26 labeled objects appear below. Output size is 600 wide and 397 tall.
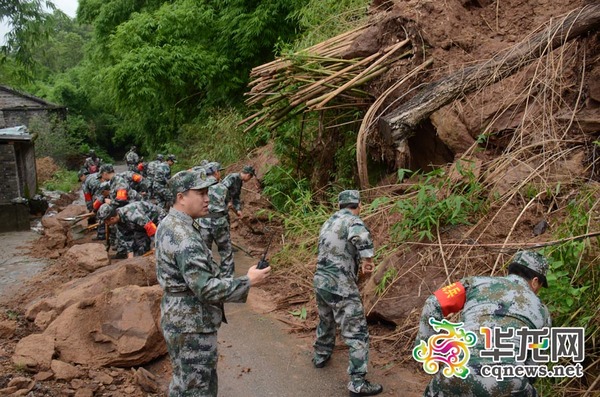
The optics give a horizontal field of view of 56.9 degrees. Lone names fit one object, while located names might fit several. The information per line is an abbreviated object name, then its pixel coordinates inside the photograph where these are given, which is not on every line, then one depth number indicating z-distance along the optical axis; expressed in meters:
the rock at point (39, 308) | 6.31
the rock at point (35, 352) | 5.00
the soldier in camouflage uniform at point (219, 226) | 7.63
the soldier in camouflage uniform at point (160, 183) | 12.67
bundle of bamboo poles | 8.26
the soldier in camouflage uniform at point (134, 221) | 8.45
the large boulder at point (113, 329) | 5.28
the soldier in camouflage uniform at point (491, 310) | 3.13
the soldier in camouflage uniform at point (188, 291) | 3.66
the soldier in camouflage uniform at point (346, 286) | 4.86
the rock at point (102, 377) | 4.98
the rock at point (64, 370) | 4.93
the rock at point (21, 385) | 4.52
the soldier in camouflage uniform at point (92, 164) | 14.60
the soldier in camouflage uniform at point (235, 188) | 9.33
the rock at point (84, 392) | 4.64
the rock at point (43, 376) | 4.82
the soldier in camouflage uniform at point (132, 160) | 15.54
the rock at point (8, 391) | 4.48
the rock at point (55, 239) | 10.73
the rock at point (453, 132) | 7.11
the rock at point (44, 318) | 6.06
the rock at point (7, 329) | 5.88
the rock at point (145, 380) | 4.97
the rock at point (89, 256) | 8.31
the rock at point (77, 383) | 4.80
